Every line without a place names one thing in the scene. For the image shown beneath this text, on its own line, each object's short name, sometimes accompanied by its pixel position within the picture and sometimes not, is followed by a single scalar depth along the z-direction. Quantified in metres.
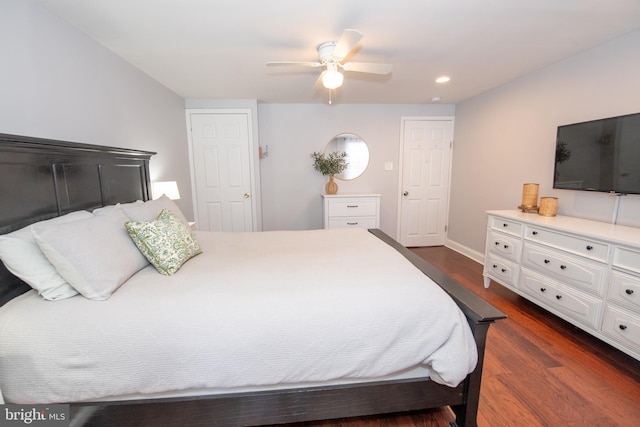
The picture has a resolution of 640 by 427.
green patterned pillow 1.46
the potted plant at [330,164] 4.04
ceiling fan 1.96
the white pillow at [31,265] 1.14
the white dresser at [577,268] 1.65
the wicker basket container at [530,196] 2.65
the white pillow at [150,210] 1.68
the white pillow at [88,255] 1.15
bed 1.08
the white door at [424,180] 4.23
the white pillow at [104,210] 1.60
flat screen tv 1.93
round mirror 4.18
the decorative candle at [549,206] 2.46
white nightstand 3.84
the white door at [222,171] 3.71
